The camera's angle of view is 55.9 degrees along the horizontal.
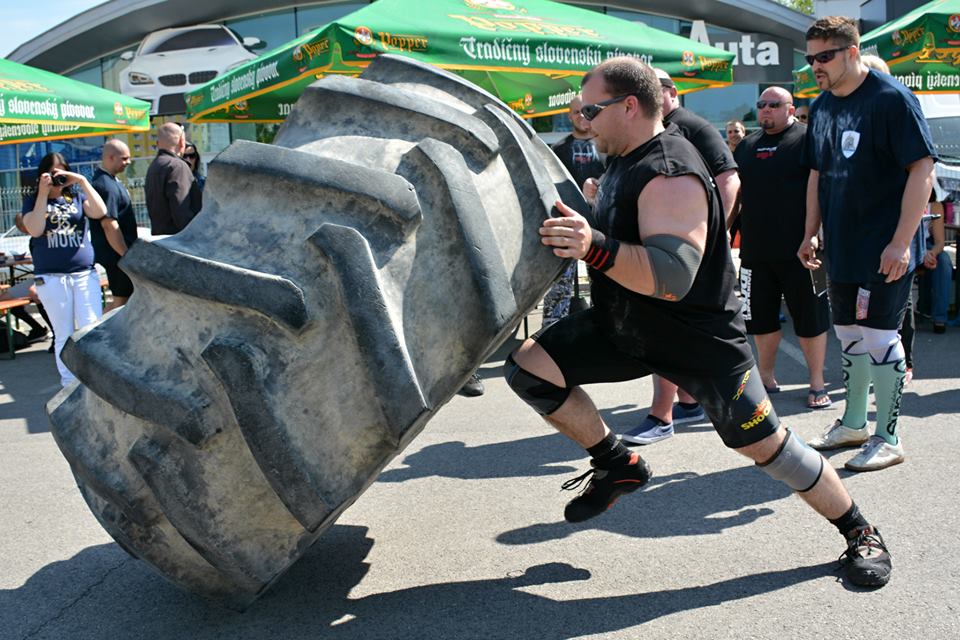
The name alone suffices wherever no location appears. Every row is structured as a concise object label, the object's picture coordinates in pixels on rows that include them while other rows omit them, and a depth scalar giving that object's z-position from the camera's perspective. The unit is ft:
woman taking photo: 22.16
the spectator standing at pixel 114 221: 23.49
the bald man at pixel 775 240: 18.57
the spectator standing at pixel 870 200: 13.43
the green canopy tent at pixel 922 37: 25.79
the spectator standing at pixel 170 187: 22.68
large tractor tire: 8.05
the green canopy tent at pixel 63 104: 28.63
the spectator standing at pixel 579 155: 19.33
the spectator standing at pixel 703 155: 15.64
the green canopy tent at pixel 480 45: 23.03
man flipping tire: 9.43
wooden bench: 27.86
